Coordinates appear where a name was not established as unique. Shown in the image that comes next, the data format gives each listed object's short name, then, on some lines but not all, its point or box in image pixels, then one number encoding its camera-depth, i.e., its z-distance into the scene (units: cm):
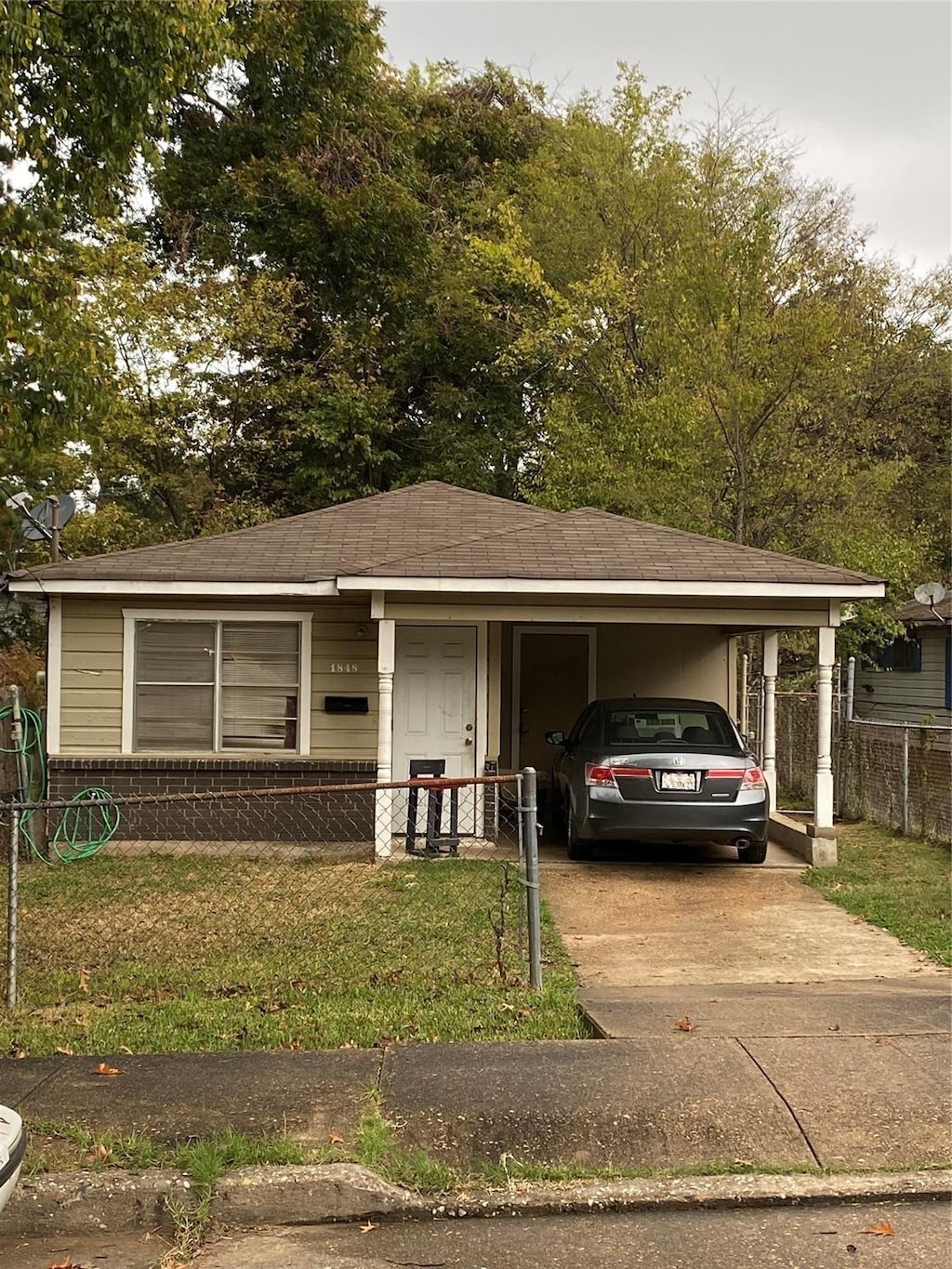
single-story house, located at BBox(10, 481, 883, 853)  1080
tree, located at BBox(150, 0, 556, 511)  2364
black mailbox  1191
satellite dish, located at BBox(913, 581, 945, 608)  2088
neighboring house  2612
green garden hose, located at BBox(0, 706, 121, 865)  1099
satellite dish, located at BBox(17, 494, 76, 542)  1405
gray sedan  984
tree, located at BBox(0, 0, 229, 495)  929
